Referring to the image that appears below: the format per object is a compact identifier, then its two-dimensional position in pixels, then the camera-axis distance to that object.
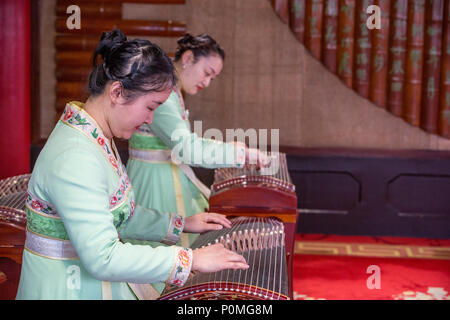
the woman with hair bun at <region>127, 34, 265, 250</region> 4.61
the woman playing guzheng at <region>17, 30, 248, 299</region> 3.53
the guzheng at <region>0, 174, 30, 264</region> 4.21
